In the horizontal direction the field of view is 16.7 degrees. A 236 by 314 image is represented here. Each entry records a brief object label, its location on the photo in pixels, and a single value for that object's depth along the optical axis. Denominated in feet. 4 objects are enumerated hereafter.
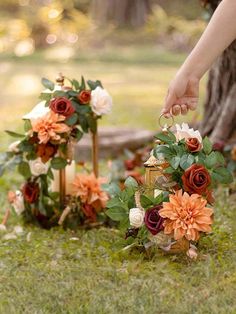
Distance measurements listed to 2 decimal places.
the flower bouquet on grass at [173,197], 8.99
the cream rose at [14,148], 11.33
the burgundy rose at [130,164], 14.74
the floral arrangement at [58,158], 10.84
